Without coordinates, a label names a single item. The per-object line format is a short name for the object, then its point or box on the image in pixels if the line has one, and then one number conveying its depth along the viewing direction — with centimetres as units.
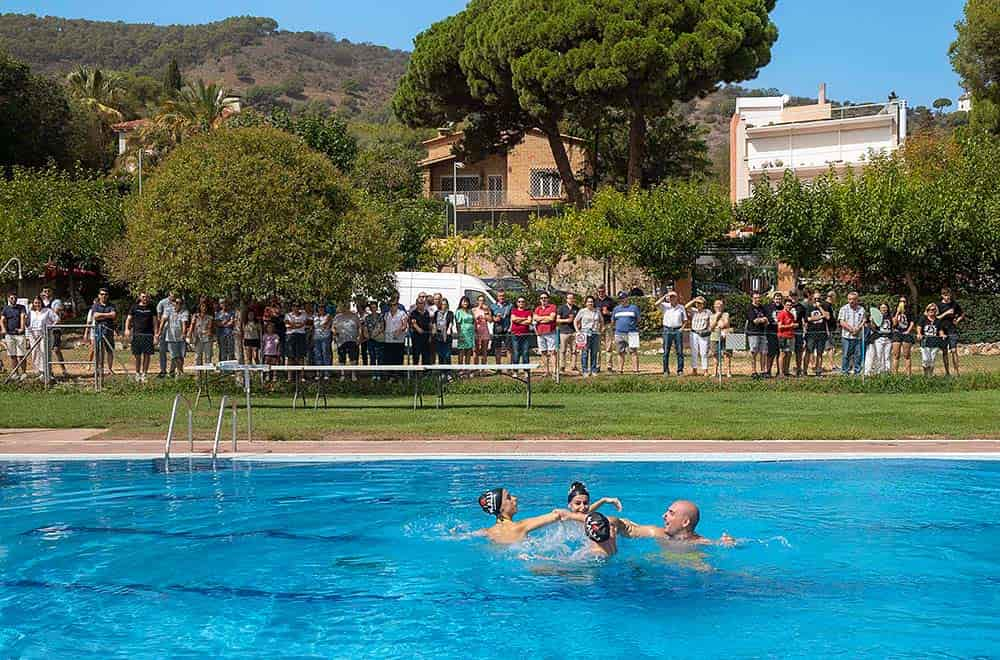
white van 3338
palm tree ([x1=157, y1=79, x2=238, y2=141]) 5772
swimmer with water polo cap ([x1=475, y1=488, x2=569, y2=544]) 1148
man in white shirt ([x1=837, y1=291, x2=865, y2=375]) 2364
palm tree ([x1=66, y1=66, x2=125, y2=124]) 7688
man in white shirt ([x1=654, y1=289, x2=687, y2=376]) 2427
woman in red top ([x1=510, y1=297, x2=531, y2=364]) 2409
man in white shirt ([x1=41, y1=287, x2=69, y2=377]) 2347
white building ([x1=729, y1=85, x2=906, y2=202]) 6925
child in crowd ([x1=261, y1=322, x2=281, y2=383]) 2353
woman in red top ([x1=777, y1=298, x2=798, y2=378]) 2398
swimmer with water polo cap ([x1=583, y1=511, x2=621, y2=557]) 1062
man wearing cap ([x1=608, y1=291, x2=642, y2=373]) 2486
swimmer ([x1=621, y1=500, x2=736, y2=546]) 1139
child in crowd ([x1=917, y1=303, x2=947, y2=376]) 2362
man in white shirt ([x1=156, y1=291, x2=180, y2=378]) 2369
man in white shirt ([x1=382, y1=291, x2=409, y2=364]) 2402
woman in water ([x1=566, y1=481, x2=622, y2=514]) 1132
